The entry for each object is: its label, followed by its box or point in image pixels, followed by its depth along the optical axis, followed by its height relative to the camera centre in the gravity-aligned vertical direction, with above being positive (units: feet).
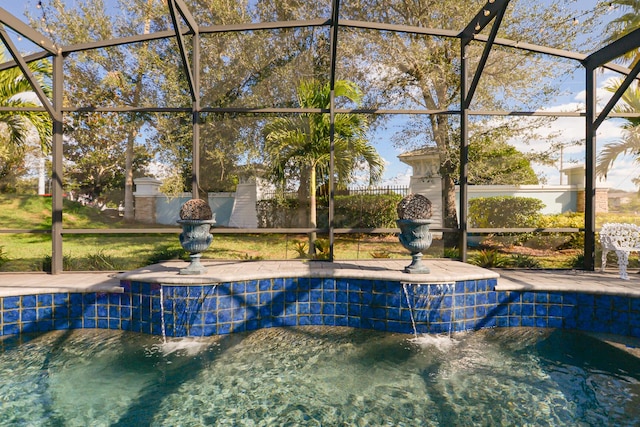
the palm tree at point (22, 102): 17.08 +5.79
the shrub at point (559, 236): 21.03 -1.42
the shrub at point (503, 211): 22.43 +0.08
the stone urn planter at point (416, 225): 12.89 -0.49
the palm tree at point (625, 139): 20.57 +4.46
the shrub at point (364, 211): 20.20 +0.05
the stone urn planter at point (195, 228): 12.51 -0.62
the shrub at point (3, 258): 18.10 -2.52
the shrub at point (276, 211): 20.21 +0.02
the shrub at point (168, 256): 17.92 -2.38
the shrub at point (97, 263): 17.16 -2.61
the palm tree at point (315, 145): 18.54 +3.63
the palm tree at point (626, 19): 21.99 +12.35
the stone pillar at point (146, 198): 20.52 +0.79
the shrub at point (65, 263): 16.92 -2.63
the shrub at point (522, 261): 18.79 -2.71
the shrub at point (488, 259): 17.93 -2.50
